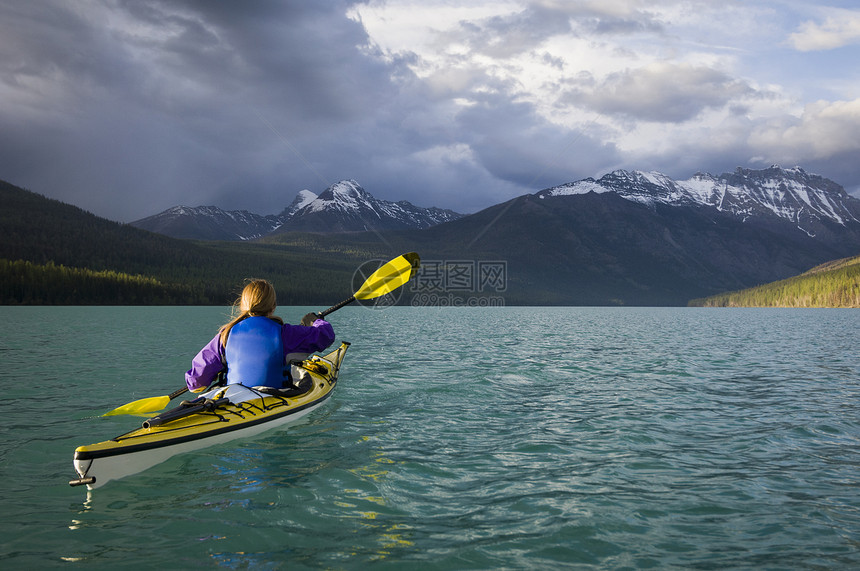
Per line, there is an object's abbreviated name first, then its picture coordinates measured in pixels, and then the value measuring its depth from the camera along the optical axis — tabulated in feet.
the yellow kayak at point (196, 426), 25.48
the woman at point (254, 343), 33.55
